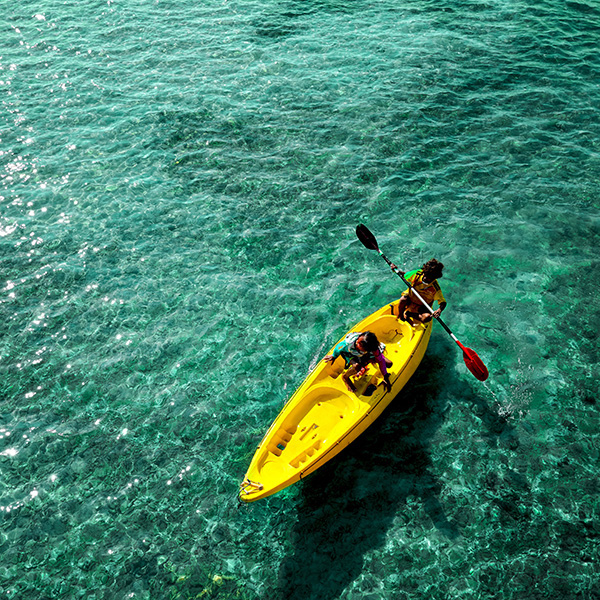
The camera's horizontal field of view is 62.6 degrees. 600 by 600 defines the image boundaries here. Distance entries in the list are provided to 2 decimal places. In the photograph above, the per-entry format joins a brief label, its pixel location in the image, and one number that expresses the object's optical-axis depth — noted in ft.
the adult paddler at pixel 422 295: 41.64
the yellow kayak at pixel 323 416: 33.88
